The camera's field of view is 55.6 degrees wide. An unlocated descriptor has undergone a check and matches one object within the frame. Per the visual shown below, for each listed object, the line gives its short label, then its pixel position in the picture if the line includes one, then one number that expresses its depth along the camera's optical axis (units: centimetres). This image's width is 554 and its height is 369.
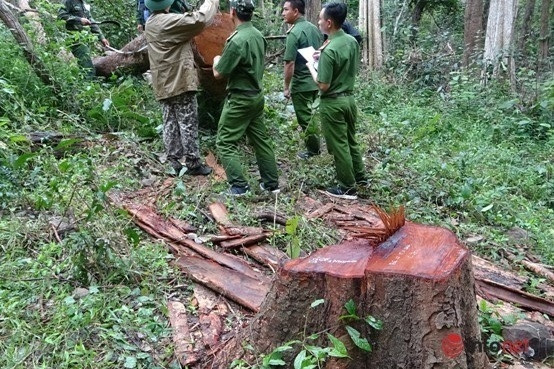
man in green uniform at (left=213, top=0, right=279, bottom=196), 538
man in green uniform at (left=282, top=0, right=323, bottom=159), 689
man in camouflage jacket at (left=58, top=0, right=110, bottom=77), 790
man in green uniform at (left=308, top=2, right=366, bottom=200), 556
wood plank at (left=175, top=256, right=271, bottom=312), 368
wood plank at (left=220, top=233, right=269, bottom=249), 449
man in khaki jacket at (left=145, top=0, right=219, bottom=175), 546
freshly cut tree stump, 246
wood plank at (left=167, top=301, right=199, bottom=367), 310
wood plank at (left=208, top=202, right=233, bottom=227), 488
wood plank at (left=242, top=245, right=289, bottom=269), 429
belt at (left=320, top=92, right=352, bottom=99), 577
